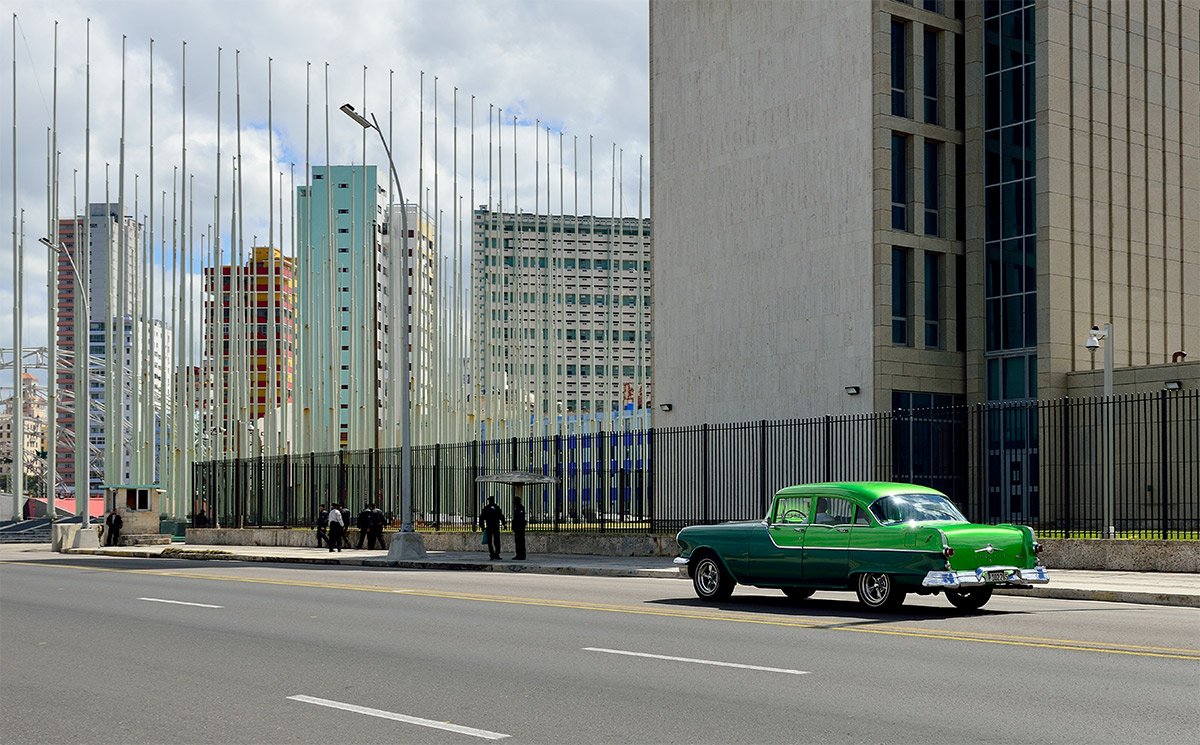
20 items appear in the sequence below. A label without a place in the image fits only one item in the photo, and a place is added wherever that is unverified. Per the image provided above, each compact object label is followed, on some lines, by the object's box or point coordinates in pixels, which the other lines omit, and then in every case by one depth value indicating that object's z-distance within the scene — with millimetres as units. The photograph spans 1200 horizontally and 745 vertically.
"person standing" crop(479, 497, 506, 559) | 34375
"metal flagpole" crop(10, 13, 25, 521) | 76500
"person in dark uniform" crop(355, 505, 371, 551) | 42562
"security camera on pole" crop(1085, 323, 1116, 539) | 26969
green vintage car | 17000
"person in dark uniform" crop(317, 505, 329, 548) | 45438
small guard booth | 57656
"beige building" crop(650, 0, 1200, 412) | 42500
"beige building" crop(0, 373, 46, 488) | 82625
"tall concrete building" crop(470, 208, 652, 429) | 140625
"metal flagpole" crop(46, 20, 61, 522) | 70625
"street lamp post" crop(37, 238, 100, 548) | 51844
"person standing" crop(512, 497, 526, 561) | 33531
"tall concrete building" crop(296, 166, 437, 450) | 67500
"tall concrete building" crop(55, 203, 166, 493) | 69875
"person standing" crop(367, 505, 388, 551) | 42625
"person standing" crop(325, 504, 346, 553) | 41519
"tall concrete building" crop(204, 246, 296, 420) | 63469
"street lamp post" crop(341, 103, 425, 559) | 35281
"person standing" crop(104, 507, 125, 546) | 52125
